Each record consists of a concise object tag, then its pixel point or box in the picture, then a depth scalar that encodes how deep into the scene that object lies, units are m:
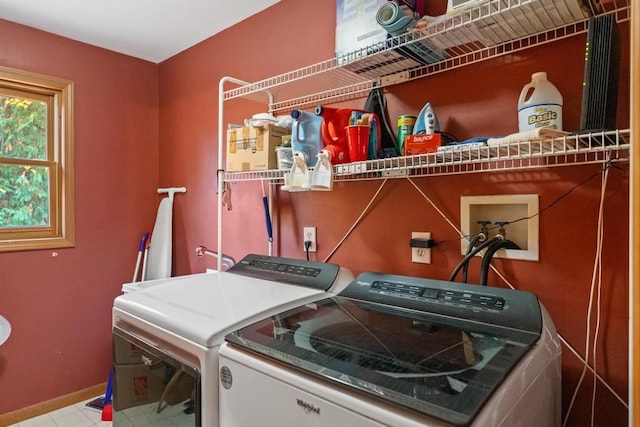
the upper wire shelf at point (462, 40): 1.05
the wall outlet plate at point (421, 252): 1.43
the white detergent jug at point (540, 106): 1.05
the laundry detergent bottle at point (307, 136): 1.48
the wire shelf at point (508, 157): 0.92
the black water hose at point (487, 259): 1.17
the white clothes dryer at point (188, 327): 1.03
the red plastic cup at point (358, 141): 1.35
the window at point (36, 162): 2.31
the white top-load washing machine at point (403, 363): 0.67
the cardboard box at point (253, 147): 1.65
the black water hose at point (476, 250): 1.19
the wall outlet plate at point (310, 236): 1.84
